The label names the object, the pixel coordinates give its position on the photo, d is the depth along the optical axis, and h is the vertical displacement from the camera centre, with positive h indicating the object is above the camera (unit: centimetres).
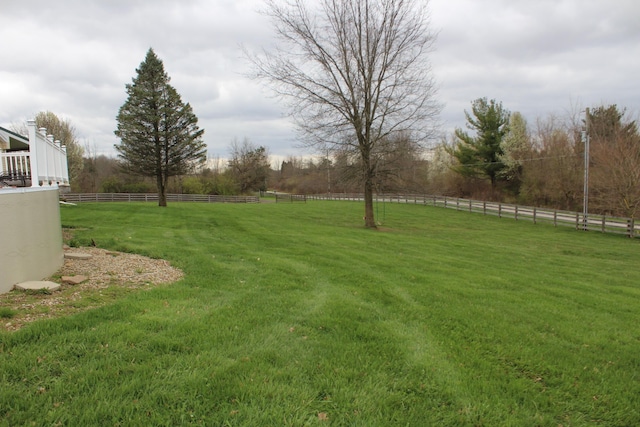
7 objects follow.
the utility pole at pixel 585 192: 2184 -47
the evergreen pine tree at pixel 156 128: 2427 +394
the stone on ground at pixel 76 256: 677 -119
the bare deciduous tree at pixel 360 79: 1691 +483
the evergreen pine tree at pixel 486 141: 3978 +478
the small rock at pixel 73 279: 517 -123
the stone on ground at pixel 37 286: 465 -119
